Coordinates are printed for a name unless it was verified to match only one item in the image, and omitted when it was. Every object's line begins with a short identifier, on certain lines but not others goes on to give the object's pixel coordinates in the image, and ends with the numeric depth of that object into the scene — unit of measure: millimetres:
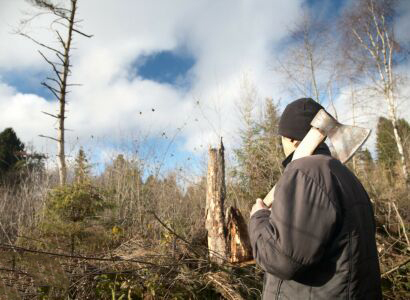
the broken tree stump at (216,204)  4426
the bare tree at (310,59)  12734
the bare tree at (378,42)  12445
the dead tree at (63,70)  8422
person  1294
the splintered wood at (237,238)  4188
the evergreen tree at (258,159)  8664
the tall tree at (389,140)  12656
